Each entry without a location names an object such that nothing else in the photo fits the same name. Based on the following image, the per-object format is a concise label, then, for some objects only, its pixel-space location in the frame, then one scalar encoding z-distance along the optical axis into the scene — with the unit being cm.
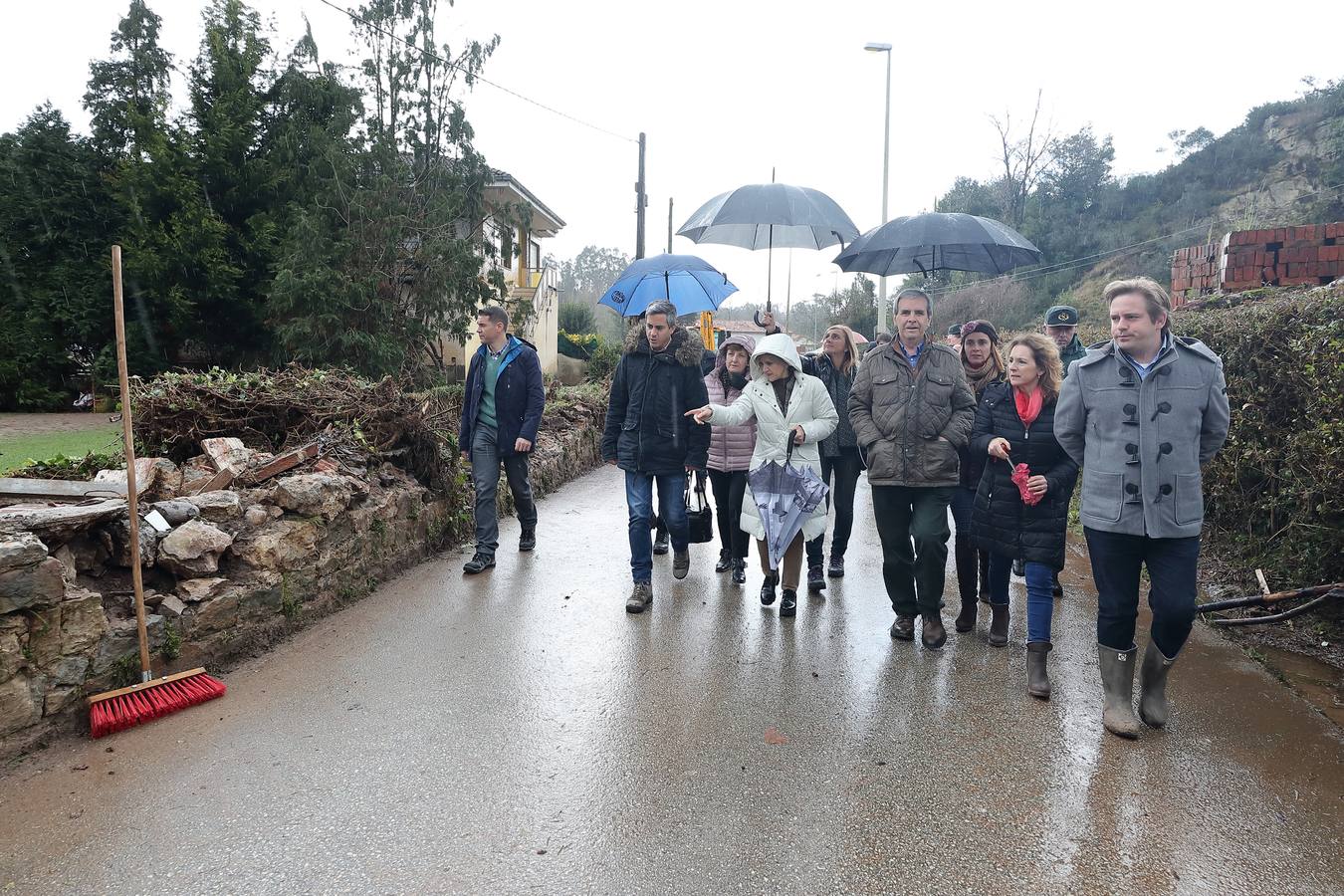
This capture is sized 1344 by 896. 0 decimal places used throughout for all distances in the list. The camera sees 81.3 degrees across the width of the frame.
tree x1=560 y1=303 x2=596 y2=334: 3631
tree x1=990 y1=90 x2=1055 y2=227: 3816
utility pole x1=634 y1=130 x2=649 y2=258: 2134
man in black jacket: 521
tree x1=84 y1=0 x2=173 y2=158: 1947
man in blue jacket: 611
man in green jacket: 438
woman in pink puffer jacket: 555
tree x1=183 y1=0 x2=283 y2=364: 1773
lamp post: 1786
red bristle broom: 332
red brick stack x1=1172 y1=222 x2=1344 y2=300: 848
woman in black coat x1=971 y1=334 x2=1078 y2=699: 386
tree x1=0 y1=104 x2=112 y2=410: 1730
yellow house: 2145
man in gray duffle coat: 325
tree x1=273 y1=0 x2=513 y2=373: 1588
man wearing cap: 597
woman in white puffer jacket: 496
